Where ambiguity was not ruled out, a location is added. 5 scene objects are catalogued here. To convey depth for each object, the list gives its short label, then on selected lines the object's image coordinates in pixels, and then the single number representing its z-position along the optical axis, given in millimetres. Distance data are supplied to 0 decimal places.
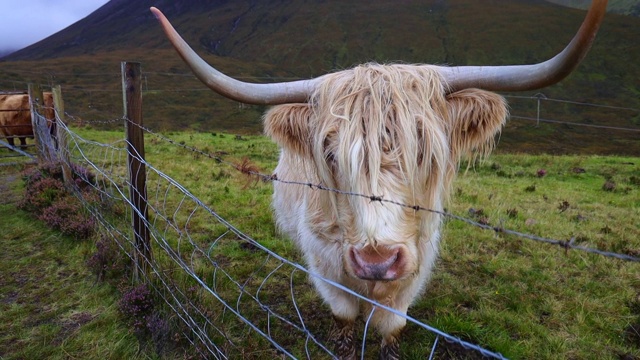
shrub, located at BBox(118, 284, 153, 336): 3115
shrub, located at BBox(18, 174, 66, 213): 5652
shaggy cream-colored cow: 1902
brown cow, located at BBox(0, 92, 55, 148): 11680
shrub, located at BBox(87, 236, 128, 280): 3900
